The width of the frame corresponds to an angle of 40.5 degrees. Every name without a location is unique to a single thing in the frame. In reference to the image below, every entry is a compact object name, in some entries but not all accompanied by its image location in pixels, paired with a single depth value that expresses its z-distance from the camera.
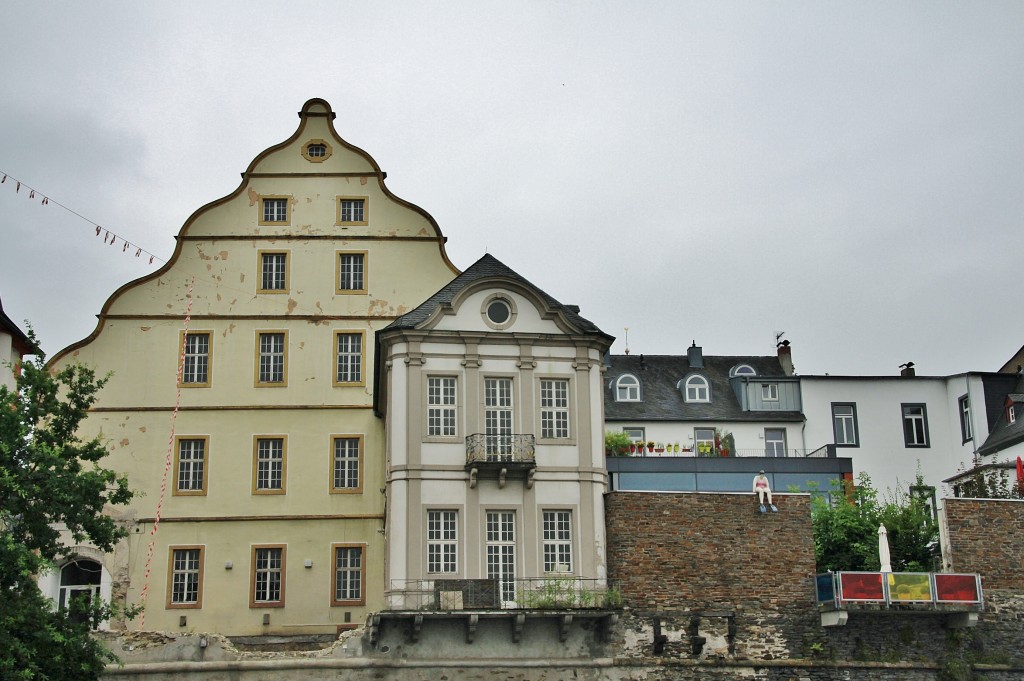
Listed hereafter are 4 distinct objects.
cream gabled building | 43.22
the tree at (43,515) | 31.75
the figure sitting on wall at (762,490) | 39.41
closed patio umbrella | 38.38
